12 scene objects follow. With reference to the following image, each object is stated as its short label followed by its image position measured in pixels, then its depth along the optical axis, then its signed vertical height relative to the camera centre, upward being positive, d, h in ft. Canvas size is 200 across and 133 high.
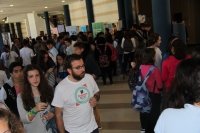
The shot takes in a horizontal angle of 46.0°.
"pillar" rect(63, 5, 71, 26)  73.41 +5.61
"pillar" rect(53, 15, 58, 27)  106.63 +5.95
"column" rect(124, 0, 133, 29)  42.52 +2.74
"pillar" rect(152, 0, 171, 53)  22.79 +0.55
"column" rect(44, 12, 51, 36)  85.25 +4.41
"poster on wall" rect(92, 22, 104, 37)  46.99 +0.58
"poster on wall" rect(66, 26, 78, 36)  47.85 +0.60
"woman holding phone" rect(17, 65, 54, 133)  7.84 -2.22
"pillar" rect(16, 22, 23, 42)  109.91 +3.90
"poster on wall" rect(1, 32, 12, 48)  47.11 +0.08
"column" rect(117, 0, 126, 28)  45.73 +3.57
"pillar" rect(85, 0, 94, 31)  55.77 +4.47
